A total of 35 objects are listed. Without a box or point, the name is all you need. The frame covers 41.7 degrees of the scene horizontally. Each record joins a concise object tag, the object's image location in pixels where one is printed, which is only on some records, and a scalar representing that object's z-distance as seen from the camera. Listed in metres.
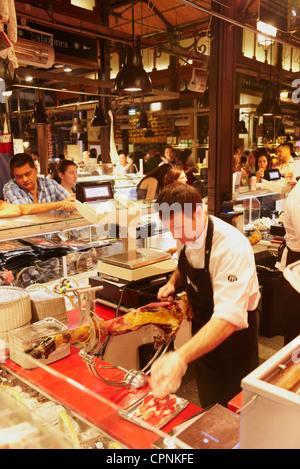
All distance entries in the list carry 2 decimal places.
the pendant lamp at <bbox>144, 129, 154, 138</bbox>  13.57
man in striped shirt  3.62
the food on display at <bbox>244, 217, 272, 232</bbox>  5.04
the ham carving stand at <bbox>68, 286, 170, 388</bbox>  1.65
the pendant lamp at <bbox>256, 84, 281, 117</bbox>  7.28
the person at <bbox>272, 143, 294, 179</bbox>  6.14
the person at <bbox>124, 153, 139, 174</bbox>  11.00
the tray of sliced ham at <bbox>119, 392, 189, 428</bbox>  1.46
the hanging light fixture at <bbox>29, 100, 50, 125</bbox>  8.78
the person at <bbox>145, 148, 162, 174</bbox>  8.63
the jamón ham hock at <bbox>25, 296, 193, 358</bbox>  1.79
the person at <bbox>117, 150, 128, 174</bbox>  10.08
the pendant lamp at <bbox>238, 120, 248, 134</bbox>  13.18
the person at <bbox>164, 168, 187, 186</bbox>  4.55
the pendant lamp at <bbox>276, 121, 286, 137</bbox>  12.19
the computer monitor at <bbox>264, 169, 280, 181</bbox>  5.38
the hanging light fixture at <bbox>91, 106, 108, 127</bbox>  7.75
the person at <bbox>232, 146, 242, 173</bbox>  7.65
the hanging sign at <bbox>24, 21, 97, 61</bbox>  6.85
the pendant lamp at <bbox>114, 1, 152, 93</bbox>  4.04
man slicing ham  1.51
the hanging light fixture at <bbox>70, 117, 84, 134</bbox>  13.88
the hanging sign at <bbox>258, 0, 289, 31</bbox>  3.91
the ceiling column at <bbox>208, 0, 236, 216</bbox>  4.04
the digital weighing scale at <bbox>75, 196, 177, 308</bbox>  2.44
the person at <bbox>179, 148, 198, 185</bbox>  6.85
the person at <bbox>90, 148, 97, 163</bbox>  13.50
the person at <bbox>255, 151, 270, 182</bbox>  7.67
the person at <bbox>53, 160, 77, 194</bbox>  4.84
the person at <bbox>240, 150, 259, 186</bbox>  8.73
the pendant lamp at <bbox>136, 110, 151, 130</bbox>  10.49
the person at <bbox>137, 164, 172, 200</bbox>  4.93
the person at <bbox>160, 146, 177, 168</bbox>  8.09
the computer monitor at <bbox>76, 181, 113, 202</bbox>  2.79
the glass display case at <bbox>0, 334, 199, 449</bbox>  0.95
